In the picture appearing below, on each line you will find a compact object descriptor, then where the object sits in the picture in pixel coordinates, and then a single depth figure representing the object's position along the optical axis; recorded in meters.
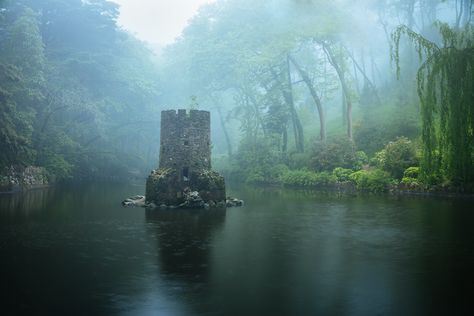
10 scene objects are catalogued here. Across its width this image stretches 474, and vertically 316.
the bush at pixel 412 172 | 33.78
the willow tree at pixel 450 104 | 24.33
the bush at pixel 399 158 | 35.09
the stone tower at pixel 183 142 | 28.12
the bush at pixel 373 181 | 35.41
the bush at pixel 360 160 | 41.75
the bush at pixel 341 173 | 40.11
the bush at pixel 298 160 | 47.78
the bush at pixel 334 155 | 42.22
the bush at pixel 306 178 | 41.31
